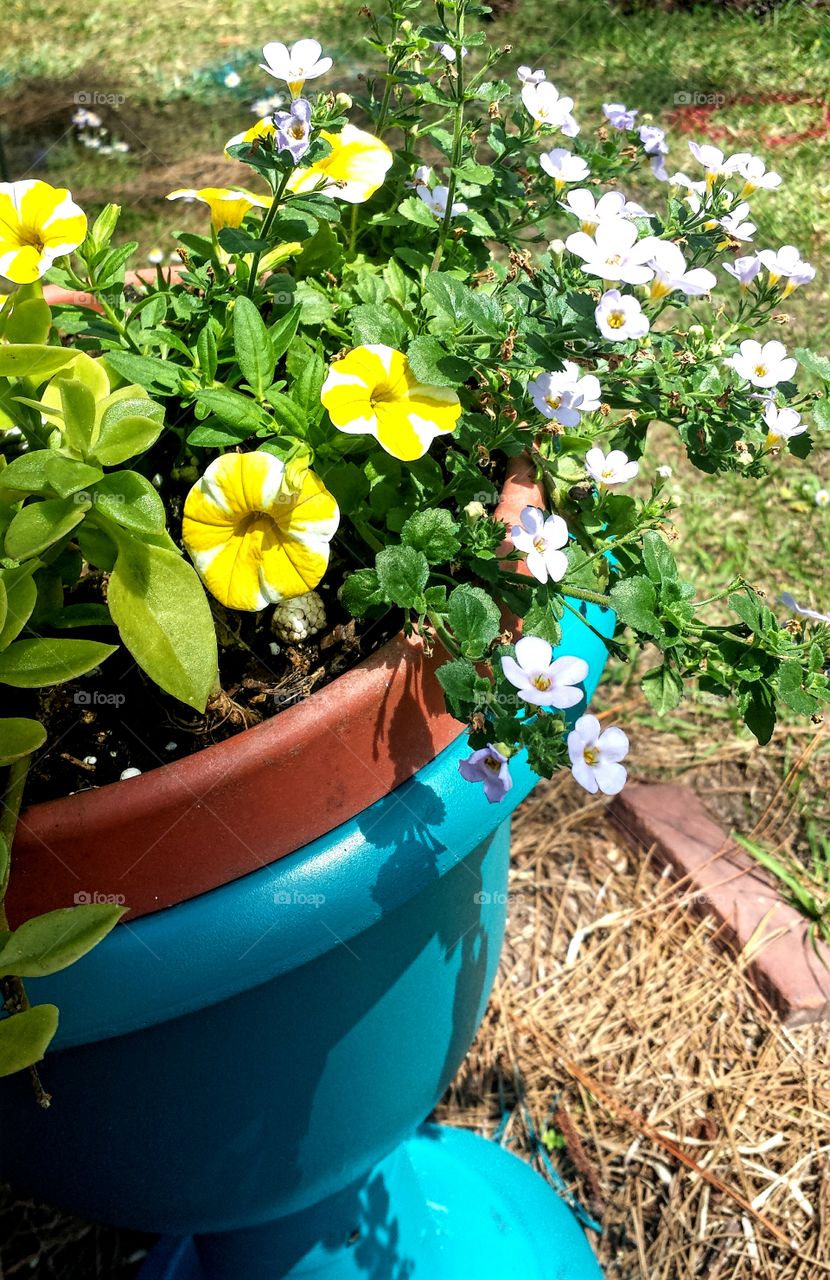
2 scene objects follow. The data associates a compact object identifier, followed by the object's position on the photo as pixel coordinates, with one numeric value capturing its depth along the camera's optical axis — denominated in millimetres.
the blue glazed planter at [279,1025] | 595
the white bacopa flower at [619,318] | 612
